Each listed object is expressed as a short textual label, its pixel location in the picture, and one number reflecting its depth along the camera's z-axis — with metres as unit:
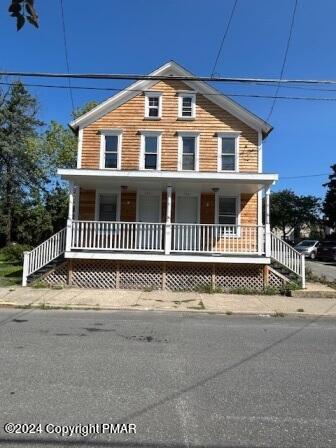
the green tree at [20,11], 3.41
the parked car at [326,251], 34.15
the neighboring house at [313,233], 74.84
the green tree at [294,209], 66.38
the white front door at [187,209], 19.16
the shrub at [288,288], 15.35
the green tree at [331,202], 51.16
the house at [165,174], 16.78
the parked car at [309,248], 37.03
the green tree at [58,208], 36.62
